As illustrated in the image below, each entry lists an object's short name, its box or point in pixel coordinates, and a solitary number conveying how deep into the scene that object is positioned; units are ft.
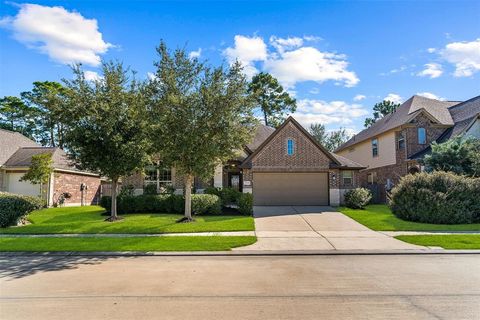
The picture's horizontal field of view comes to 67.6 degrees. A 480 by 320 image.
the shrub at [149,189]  73.43
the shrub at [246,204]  62.59
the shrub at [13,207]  50.08
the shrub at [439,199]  53.47
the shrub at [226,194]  70.13
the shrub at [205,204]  61.21
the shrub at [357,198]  72.69
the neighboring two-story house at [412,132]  84.64
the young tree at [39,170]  71.05
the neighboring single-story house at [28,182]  79.82
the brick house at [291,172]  73.67
